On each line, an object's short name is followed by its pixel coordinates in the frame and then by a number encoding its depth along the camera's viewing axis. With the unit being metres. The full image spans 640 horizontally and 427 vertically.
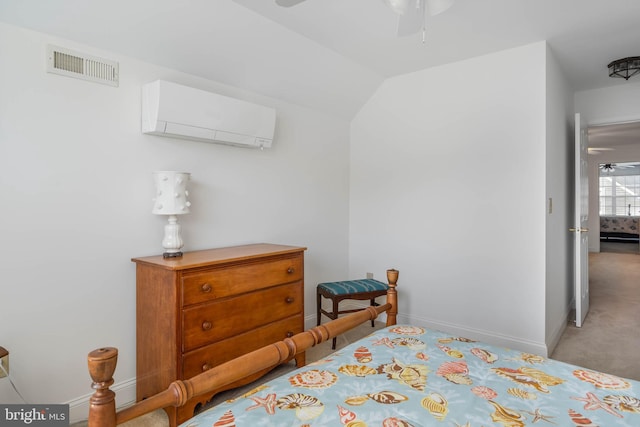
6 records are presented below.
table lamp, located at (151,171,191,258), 2.27
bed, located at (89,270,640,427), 1.08
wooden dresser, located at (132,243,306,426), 2.04
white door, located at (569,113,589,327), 3.51
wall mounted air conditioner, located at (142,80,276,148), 2.24
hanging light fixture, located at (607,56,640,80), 3.24
